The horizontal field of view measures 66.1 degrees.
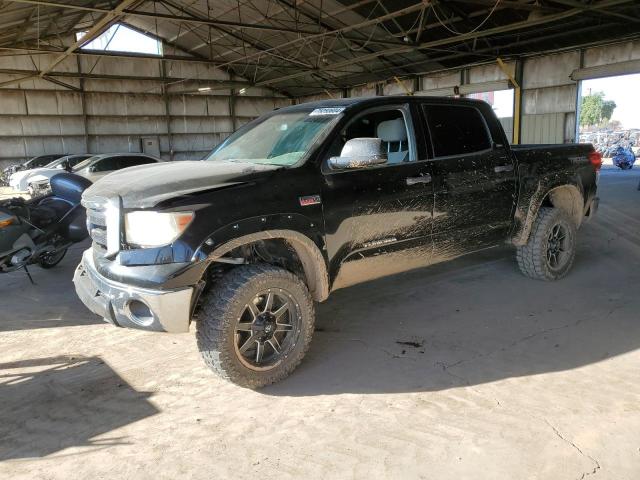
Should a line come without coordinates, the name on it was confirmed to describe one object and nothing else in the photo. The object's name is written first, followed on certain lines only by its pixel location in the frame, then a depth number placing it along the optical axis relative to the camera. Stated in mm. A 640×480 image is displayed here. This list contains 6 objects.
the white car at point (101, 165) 15795
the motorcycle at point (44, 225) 5504
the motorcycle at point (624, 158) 19250
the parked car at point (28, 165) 19609
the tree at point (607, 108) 78250
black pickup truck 2969
